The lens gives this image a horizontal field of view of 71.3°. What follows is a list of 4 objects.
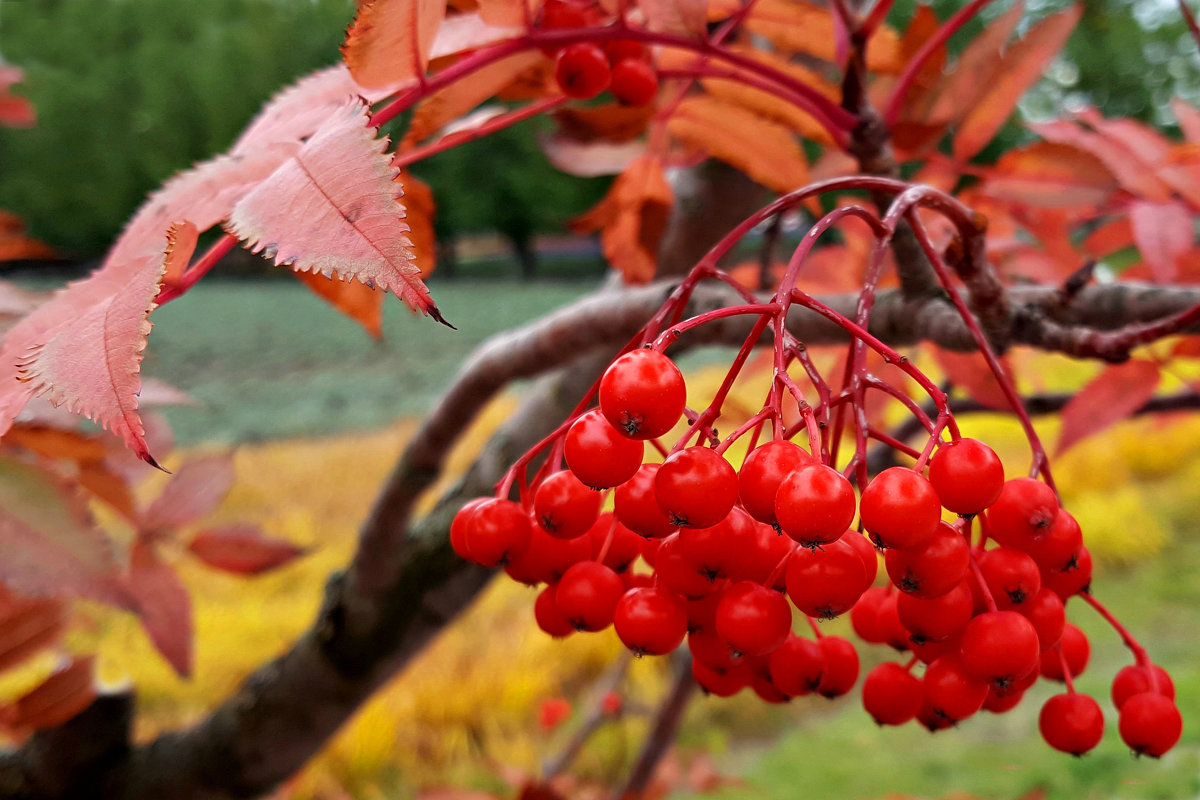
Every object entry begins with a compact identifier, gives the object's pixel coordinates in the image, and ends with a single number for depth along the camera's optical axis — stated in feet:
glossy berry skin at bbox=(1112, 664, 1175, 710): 0.74
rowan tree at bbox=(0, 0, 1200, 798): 0.51
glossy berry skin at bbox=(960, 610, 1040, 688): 0.57
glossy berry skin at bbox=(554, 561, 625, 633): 0.64
